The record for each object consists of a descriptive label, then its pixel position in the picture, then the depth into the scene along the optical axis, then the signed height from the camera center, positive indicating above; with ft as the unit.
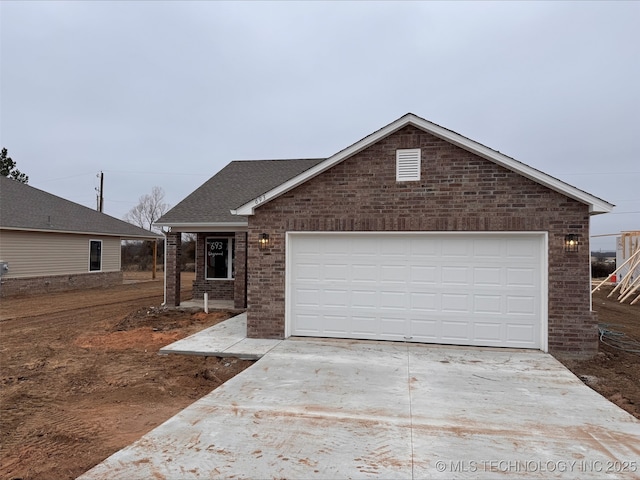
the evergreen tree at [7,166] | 103.06 +20.09
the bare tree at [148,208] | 164.66 +14.29
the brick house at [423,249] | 24.54 -0.37
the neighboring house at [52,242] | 53.62 -0.26
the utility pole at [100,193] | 115.55 +14.40
